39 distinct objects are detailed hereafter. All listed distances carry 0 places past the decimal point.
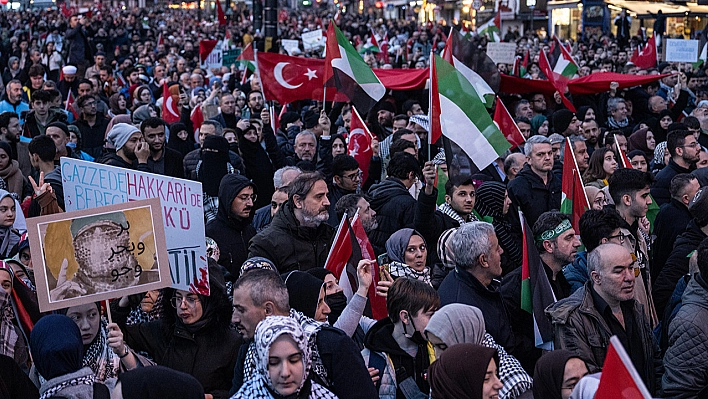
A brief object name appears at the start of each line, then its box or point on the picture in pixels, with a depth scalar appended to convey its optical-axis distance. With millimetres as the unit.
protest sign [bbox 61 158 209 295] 4715
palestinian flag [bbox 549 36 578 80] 14133
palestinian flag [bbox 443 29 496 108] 8261
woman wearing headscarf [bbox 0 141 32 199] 7477
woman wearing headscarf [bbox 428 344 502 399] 3467
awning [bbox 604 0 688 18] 30877
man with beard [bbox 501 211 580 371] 5020
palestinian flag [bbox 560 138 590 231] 6461
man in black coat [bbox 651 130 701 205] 7770
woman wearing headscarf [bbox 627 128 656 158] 10219
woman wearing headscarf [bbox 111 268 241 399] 4461
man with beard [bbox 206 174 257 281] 6086
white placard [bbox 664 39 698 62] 14812
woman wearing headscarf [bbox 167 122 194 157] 10062
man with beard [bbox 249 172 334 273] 5629
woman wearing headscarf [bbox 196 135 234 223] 7734
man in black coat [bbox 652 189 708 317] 5641
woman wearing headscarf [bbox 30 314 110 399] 3537
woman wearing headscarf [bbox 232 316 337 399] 3461
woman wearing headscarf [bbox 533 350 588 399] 3680
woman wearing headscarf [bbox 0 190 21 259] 5934
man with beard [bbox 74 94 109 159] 10508
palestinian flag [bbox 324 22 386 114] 9961
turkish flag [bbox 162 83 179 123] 12680
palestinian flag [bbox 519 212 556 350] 4816
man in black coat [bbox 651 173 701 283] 6406
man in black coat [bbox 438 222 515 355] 4672
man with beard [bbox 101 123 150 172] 7863
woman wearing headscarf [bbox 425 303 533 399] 3906
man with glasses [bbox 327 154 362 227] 7145
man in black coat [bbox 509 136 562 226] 7293
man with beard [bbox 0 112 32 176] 8914
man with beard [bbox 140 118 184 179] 8320
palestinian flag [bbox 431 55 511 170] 7043
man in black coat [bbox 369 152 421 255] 6637
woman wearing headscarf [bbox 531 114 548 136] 11141
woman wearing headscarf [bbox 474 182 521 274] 6480
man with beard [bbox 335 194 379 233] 6022
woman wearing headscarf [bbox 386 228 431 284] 5348
